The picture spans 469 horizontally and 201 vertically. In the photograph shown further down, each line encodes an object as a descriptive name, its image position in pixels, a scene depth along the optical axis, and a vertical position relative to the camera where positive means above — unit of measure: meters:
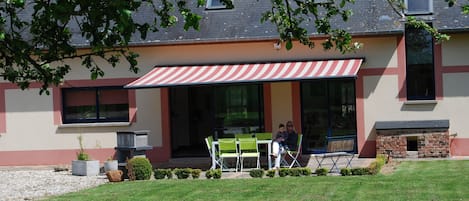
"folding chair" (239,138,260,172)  16.64 -1.12
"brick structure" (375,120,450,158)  18.16 -1.14
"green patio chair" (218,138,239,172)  16.70 -1.13
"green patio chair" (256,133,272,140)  17.80 -0.97
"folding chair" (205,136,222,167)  17.05 -1.25
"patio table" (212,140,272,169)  16.69 -1.16
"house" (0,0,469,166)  18.41 +0.06
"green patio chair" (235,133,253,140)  17.91 -0.94
